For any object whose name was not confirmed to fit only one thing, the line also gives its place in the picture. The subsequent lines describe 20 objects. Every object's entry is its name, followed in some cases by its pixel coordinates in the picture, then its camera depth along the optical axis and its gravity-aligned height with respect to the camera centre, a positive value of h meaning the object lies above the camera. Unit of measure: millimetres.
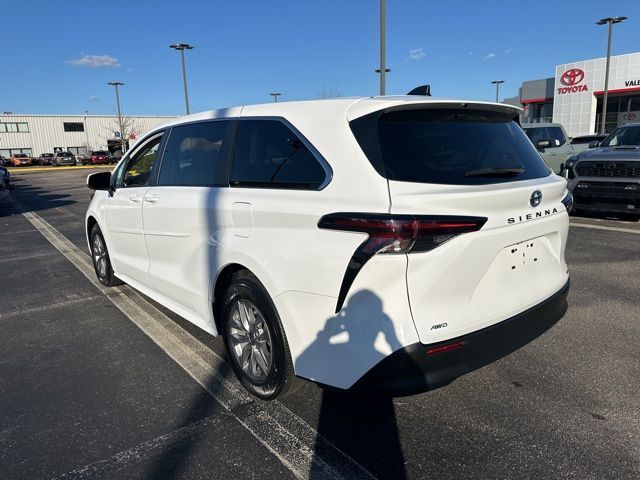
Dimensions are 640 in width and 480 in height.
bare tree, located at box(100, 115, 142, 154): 66712 +3668
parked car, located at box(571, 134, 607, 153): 15347 -163
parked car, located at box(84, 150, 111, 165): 52844 -293
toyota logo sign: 38375 +4621
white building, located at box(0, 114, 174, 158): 61094 +3155
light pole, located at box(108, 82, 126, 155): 51219 +5510
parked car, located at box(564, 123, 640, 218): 8375 -722
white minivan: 2314 -500
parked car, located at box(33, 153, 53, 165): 55531 -220
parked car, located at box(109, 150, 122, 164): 52991 -242
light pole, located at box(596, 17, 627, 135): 25672 +5858
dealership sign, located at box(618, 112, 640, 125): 36281 +1228
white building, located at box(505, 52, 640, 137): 36156 +3168
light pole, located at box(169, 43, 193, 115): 28109 +5484
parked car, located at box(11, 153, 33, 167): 53250 -223
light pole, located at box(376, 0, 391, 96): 12273 +2449
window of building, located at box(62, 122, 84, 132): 64500 +3960
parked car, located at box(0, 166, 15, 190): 17850 -774
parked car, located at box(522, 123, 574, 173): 12258 -40
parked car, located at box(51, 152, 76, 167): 53750 -256
